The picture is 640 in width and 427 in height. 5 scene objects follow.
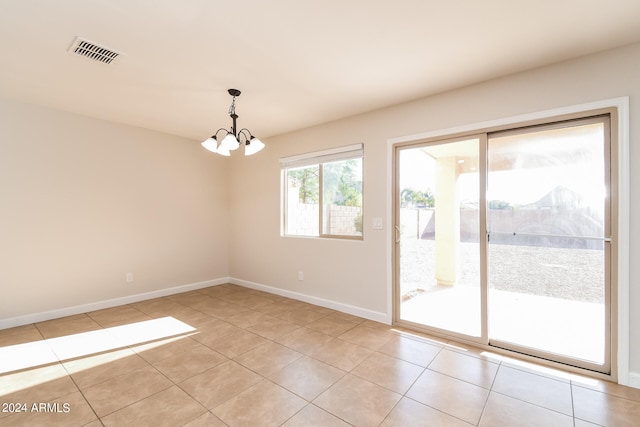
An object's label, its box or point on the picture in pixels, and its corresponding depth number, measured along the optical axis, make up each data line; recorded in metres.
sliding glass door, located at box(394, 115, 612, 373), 2.31
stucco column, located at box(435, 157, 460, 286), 2.97
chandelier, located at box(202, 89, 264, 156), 2.70
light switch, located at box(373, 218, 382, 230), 3.41
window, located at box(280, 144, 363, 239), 3.74
